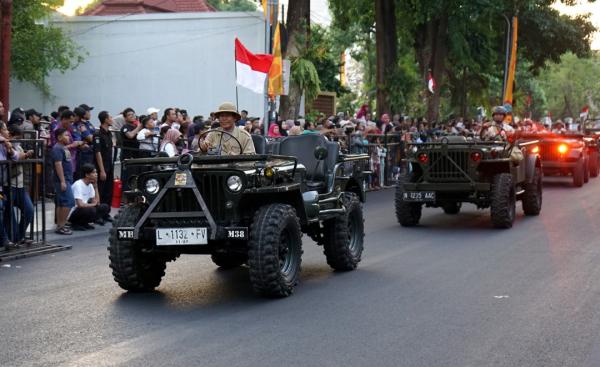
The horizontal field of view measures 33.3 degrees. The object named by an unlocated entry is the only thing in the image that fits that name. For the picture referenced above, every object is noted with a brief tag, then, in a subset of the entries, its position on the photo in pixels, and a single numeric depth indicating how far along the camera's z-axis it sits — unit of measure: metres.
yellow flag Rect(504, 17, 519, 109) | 37.81
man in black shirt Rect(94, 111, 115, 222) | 16.31
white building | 34.41
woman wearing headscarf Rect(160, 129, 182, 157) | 16.58
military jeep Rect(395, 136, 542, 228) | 15.61
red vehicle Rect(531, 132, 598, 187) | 26.30
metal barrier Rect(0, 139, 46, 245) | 12.77
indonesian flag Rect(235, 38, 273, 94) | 20.56
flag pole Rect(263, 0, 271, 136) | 21.48
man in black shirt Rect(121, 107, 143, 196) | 17.62
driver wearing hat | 10.32
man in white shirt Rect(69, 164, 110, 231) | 15.38
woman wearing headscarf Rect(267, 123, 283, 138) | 21.25
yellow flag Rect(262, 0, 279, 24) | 22.91
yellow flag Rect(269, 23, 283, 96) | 22.69
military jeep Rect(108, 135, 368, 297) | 9.02
